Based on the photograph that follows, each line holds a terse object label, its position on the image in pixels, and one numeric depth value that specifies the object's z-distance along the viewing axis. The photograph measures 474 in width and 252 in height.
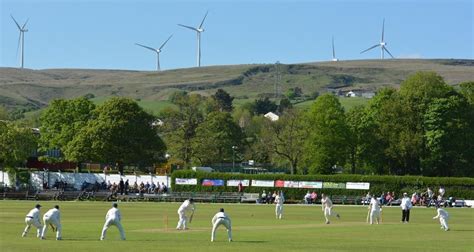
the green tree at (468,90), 128.18
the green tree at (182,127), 144.12
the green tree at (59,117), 135.12
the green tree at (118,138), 120.62
